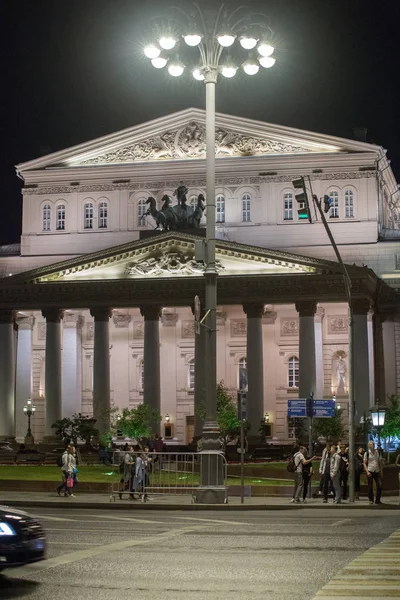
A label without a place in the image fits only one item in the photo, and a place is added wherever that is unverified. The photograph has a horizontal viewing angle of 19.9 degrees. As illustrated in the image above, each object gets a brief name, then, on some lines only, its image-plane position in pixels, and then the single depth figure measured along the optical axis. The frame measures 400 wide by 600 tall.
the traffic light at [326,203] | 36.97
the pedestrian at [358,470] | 40.13
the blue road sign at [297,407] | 44.78
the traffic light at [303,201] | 34.88
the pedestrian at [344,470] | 39.22
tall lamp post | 31.84
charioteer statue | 77.19
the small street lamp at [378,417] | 49.41
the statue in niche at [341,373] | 84.06
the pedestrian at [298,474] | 37.69
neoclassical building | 75.88
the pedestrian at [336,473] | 37.75
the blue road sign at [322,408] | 44.78
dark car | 15.37
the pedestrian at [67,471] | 40.09
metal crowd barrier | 38.22
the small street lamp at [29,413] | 78.12
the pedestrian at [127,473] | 39.03
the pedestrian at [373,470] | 36.34
